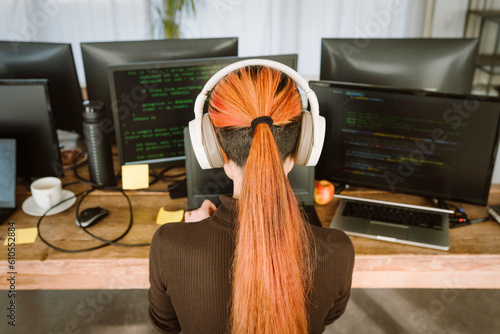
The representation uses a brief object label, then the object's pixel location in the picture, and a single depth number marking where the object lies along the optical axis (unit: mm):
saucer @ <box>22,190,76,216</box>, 1260
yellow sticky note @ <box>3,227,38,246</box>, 1139
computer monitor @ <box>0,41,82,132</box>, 1477
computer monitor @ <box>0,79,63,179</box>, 1310
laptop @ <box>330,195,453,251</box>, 1144
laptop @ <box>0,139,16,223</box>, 1256
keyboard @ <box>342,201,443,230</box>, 1200
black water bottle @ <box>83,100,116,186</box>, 1306
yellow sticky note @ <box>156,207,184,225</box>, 1235
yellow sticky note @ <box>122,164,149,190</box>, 1324
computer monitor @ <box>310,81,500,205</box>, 1161
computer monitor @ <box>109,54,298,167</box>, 1261
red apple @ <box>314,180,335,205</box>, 1303
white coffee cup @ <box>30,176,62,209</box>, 1251
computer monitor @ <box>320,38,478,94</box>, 1442
